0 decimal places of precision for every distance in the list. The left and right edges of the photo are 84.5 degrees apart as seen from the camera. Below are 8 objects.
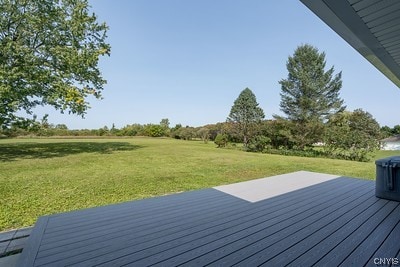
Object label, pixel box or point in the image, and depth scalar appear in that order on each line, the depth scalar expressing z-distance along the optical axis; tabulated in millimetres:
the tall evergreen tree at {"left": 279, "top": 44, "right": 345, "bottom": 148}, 16266
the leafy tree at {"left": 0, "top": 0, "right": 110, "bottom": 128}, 9070
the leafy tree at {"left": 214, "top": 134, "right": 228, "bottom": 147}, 19672
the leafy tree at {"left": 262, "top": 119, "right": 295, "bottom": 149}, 16594
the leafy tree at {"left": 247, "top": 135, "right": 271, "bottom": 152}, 16312
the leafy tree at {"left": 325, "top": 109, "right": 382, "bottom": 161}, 11891
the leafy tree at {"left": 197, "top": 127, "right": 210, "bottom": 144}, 27344
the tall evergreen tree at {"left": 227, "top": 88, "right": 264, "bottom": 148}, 18484
